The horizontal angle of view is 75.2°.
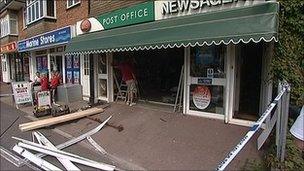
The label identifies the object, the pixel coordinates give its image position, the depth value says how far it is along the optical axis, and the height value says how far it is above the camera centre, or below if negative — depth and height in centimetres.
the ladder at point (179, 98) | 559 -71
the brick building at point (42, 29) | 873 +248
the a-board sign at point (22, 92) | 816 -80
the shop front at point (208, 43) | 377 +69
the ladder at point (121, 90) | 728 -63
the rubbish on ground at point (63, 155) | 356 -160
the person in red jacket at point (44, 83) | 827 -42
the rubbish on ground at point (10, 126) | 555 -163
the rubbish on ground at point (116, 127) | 505 -141
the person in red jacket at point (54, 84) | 843 -46
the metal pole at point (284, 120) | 303 -72
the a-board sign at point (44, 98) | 727 -92
